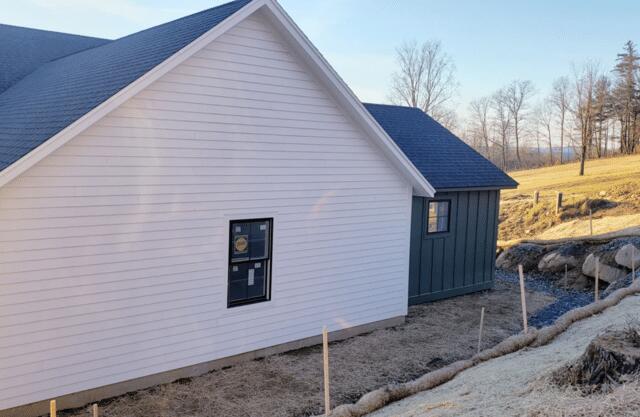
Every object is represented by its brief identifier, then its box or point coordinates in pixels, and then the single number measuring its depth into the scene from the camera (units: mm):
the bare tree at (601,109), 49656
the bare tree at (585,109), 44344
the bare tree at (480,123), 65125
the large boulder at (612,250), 15188
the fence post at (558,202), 27406
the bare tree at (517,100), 62781
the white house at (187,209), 7070
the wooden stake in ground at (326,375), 6219
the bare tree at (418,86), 49531
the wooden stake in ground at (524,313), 8948
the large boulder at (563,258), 16562
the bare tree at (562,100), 57906
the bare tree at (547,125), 63500
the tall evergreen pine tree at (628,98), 53562
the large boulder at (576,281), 15461
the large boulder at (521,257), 17906
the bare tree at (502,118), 64125
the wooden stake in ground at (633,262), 13109
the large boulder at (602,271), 14891
